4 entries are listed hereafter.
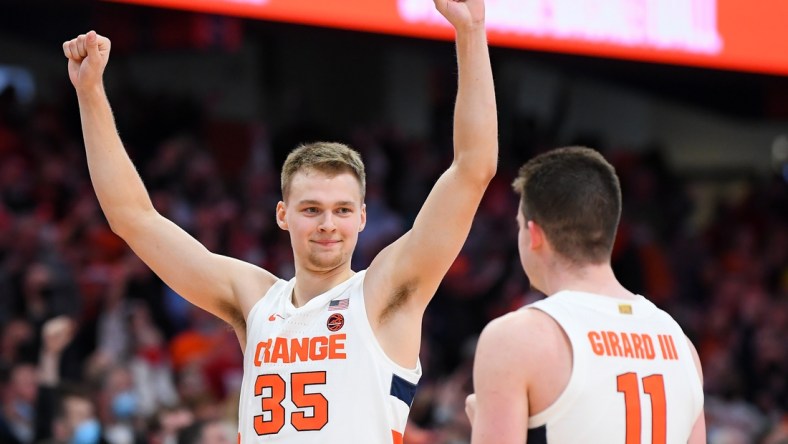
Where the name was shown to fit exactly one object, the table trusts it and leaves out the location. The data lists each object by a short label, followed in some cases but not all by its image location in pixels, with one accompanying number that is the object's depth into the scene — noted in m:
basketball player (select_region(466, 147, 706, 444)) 7.45
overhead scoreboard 16.00
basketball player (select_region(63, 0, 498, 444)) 8.63
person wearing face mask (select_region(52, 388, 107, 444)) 16.92
